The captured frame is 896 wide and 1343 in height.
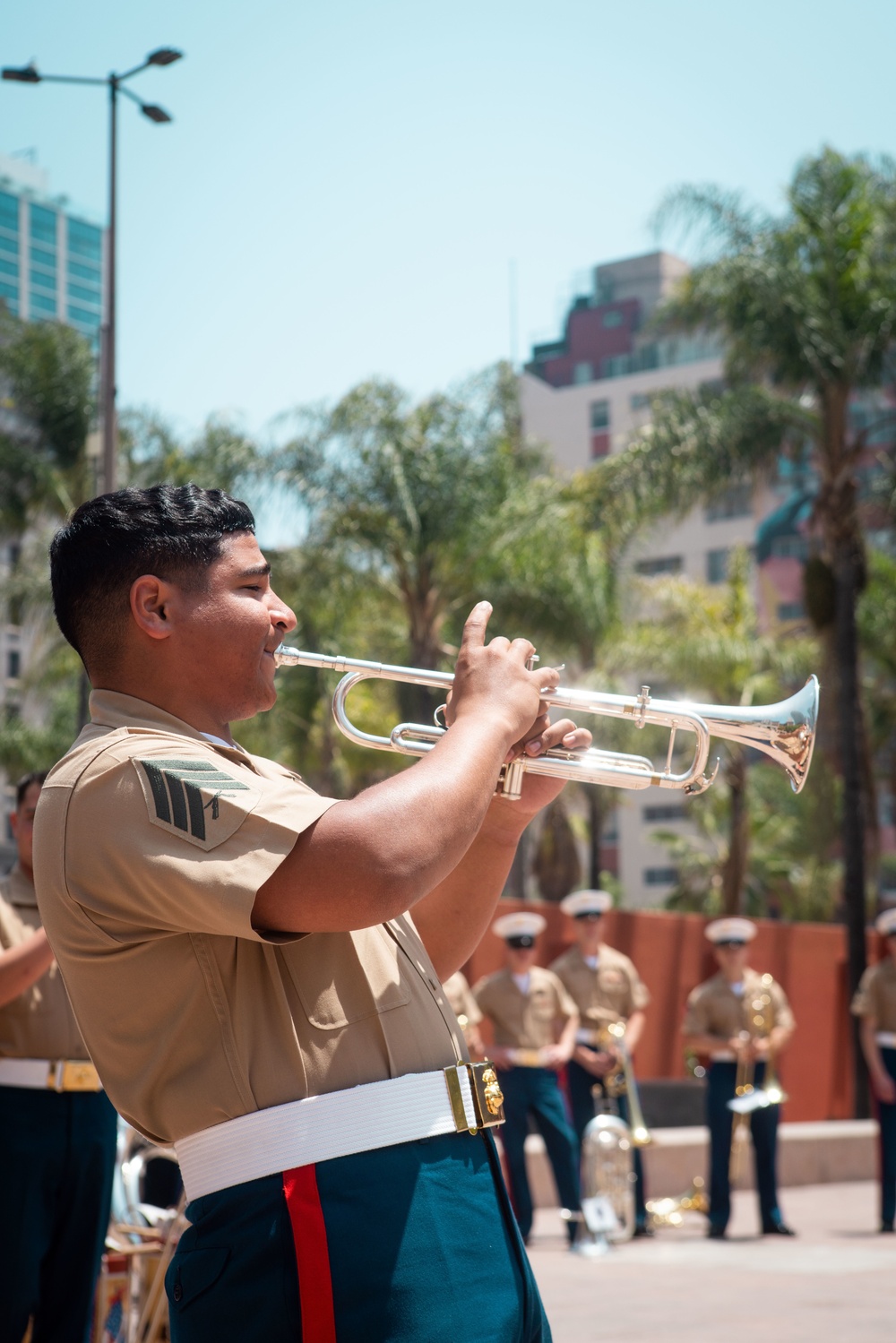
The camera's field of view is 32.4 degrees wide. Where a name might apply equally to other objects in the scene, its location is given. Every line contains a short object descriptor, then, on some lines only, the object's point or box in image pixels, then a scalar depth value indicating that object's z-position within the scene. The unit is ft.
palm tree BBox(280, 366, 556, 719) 61.93
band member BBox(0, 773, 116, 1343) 14.26
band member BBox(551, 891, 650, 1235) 35.63
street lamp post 40.78
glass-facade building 466.29
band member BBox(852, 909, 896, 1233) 33.96
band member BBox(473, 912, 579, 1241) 32.27
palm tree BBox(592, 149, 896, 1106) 58.65
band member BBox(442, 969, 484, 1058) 31.81
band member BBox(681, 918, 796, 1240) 34.45
